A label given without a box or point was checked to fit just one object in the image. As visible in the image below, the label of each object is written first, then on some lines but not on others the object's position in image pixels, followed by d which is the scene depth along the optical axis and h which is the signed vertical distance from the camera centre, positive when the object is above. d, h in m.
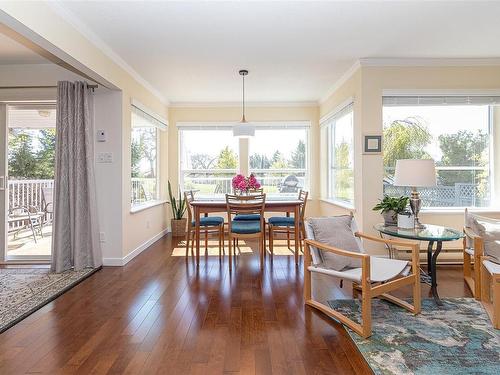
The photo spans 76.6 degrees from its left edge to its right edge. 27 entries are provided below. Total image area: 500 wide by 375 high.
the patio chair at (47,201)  4.47 -0.29
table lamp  2.99 +0.06
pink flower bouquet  4.31 -0.05
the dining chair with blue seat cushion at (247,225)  3.83 -0.51
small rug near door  2.57 -1.05
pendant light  4.40 +0.70
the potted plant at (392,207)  3.18 -0.28
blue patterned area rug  1.82 -1.07
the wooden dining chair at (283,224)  4.36 -0.62
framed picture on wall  3.90 +0.44
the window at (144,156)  4.64 +0.39
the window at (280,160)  6.22 +0.40
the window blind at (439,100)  3.97 +1.00
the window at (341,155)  4.61 +0.40
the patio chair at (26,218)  4.30 -0.52
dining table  4.08 -0.36
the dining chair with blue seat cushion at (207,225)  4.24 -0.60
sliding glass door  4.12 +0.24
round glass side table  2.75 -0.49
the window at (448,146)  4.15 +0.44
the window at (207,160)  6.23 +0.40
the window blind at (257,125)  6.09 +1.06
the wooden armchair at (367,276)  2.19 -0.73
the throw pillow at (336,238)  2.62 -0.51
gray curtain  3.67 +0.01
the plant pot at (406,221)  3.05 -0.40
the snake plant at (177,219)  5.83 -0.71
